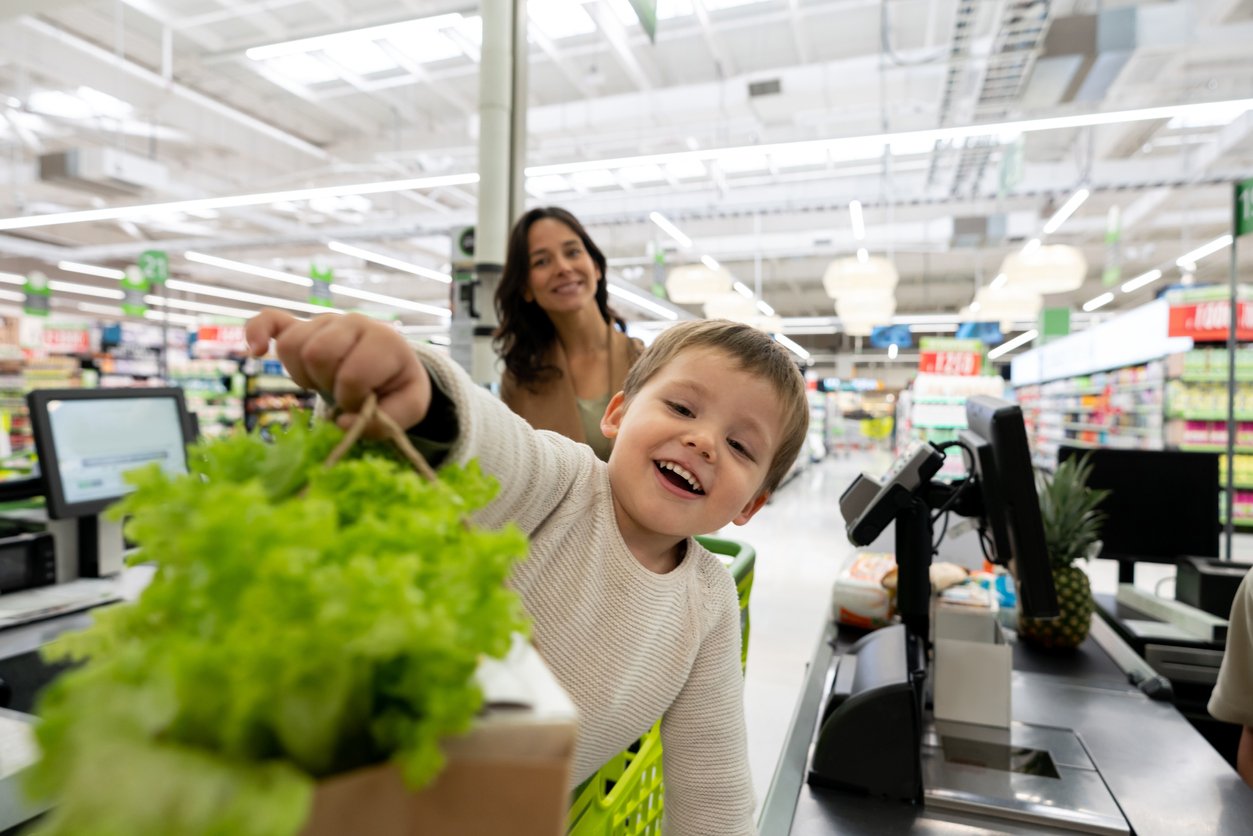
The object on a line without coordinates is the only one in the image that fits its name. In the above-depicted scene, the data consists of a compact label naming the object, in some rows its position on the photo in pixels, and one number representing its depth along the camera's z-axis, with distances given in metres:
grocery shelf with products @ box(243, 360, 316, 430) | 11.06
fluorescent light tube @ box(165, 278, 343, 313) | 17.31
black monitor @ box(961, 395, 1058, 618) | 1.29
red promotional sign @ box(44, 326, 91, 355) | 11.01
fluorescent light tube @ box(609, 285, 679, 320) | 13.95
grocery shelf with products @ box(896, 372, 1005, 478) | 10.50
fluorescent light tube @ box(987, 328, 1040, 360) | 22.56
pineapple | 1.90
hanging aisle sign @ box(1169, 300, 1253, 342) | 8.95
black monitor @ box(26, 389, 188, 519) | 2.12
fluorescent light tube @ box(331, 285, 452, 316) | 18.02
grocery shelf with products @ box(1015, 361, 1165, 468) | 10.24
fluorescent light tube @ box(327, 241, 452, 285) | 13.14
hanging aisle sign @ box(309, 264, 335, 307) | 12.19
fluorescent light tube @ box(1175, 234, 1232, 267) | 10.66
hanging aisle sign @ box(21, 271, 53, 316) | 12.34
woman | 1.95
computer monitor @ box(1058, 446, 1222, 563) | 2.38
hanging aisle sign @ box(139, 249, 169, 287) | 11.55
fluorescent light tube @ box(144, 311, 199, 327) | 20.62
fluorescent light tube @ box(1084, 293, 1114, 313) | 17.02
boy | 0.86
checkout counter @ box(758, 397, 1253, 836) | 1.18
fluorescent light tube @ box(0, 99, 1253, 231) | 5.44
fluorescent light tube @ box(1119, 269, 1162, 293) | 13.75
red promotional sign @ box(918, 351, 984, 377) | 11.41
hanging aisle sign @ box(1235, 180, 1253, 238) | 2.91
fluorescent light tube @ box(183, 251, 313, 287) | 14.15
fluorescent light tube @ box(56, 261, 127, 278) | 15.35
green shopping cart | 0.92
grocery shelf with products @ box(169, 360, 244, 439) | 11.06
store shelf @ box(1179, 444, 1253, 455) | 9.15
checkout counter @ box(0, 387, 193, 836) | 2.08
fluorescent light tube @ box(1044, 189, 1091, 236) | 8.41
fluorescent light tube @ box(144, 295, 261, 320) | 19.05
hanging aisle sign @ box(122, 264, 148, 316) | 12.23
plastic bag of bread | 1.94
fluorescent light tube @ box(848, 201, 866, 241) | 9.89
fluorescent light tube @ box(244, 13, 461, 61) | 4.87
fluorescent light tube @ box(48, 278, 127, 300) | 17.83
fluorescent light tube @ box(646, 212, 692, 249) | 9.94
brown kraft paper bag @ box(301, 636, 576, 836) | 0.32
